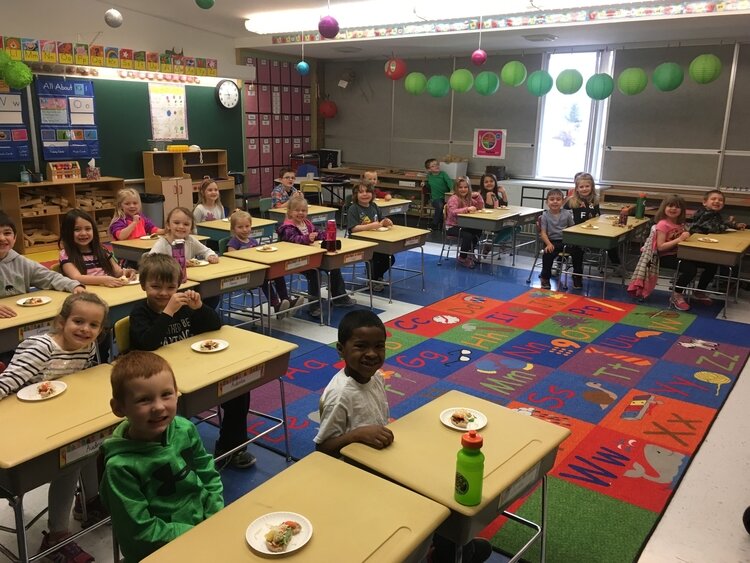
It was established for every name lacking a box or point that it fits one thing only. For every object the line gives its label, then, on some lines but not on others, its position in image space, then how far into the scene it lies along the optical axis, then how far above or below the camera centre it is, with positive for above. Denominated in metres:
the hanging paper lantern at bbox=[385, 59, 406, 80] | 9.37 +1.23
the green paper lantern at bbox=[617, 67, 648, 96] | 7.71 +0.94
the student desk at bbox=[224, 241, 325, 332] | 4.91 -0.90
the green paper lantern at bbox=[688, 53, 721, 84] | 7.19 +1.04
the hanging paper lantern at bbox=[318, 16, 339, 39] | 5.95 +1.17
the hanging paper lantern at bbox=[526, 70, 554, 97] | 8.49 +0.97
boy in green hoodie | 1.71 -0.93
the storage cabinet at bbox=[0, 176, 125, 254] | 7.80 -0.83
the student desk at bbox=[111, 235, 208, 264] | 5.07 -0.86
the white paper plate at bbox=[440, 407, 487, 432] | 2.13 -0.94
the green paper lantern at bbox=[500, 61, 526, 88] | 8.23 +1.07
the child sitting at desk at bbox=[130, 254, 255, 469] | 2.90 -0.85
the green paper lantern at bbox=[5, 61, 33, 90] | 7.16 +0.77
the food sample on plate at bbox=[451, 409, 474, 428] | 2.16 -0.94
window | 9.93 +0.47
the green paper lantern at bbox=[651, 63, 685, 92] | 7.59 +0.99
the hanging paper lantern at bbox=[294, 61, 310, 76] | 8.59 +1.12
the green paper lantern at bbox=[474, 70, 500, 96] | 8.70 +0.99
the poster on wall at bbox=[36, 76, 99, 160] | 8.21 +0.32
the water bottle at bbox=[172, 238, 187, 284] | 4.55 -0.80
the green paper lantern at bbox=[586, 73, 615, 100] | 8.10 +0.91
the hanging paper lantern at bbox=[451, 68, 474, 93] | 8.73 +1.01
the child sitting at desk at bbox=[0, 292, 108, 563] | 2.46 -0.91
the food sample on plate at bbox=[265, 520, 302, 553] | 1.47 -0.94
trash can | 9.02 -0.92
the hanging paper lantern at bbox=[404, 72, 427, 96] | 9.43 +1.04
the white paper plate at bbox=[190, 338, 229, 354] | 2.84 -0.93
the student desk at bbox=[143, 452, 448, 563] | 1.47 -0.95
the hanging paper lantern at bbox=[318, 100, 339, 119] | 12.38 +0.80
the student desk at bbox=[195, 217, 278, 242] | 6.23 -0.86
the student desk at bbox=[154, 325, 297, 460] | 2.51 -0.95
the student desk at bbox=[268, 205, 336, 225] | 7.38 -0.82
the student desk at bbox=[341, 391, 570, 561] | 1.74 -0.96
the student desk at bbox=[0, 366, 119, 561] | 1.94 -0.97
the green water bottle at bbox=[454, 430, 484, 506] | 1.66 -0.87
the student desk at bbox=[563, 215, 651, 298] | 6.36 -0.83
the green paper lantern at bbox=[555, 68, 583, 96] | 8.09 +0.96
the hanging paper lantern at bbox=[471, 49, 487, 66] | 7.63 +1.17
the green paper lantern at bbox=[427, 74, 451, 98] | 9.24 +0.98
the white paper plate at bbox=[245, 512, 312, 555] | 1.47 -0.95
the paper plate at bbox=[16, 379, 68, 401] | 2.29 -0.94
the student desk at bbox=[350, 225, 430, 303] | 6.00 -0.87
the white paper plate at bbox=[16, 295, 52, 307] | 3.52 -0.92
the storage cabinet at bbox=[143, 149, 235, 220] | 9.45 -0.48
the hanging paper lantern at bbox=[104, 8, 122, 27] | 6.33 +1.28
